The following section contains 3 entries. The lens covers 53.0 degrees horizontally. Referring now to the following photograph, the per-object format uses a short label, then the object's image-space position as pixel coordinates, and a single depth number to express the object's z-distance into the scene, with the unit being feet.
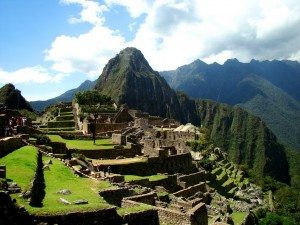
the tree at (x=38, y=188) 35.81
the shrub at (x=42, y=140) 86.00
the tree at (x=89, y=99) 171.16
